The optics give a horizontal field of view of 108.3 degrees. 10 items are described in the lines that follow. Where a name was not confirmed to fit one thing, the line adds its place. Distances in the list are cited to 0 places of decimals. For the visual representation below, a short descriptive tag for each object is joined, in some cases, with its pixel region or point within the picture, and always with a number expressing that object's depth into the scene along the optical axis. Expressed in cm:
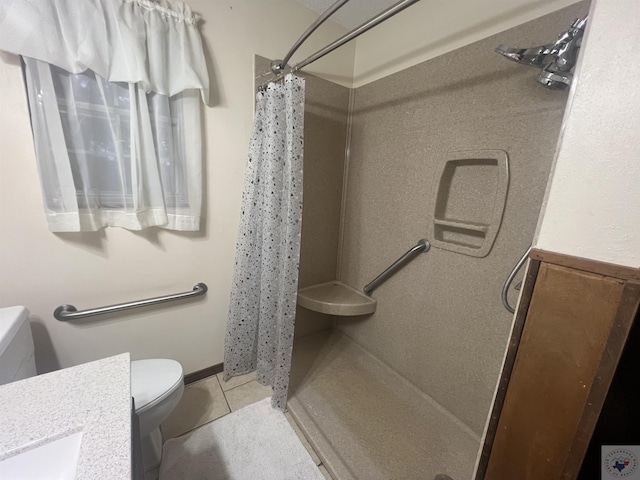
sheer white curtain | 90
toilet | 81
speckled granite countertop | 40
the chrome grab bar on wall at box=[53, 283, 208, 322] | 111
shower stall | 108
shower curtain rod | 77
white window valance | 84
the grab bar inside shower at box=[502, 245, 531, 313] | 100
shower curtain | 122
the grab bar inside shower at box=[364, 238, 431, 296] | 145
